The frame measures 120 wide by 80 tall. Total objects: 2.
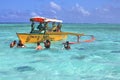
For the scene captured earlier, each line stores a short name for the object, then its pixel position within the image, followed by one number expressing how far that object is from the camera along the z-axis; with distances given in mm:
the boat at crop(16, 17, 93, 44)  11872
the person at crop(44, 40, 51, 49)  12284
